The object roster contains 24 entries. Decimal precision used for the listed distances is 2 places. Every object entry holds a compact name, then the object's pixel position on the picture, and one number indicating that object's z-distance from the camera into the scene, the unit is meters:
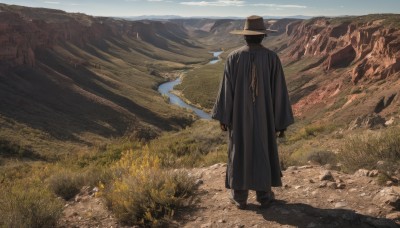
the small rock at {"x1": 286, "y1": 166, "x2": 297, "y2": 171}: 7.41
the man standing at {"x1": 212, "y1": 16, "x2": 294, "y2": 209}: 5.43
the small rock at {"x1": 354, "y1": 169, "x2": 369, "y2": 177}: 6.59
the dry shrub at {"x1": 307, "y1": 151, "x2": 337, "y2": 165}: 8.38
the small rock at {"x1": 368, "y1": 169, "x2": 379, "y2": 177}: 6.45
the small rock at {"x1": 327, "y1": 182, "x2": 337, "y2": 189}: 6.08
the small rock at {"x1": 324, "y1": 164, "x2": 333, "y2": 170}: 7.52
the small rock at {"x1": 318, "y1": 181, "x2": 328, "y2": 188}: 6.16
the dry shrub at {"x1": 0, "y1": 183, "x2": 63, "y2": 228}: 5.20
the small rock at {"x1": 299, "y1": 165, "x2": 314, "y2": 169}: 7.51
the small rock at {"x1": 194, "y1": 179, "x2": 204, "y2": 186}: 6.94
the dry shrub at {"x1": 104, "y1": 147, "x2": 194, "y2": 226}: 5.41
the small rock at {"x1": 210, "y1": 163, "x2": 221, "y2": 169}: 8.14
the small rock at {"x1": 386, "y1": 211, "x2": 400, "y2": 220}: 4.99
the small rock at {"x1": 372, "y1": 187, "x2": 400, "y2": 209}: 5.27
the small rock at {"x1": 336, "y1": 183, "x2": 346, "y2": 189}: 6.04
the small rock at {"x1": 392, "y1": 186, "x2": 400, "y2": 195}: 5.59
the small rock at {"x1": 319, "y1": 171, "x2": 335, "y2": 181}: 6.37
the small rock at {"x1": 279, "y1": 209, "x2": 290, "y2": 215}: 5.40
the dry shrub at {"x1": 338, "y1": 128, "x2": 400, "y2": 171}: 7.08
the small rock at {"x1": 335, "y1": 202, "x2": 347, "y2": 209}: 5.45
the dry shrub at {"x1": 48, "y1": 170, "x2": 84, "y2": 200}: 7.48
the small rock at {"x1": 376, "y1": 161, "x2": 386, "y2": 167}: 6.73
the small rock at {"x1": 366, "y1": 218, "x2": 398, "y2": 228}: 4.83
